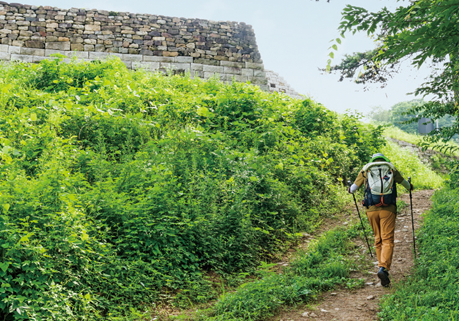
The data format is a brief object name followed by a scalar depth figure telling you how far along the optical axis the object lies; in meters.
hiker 5.62
